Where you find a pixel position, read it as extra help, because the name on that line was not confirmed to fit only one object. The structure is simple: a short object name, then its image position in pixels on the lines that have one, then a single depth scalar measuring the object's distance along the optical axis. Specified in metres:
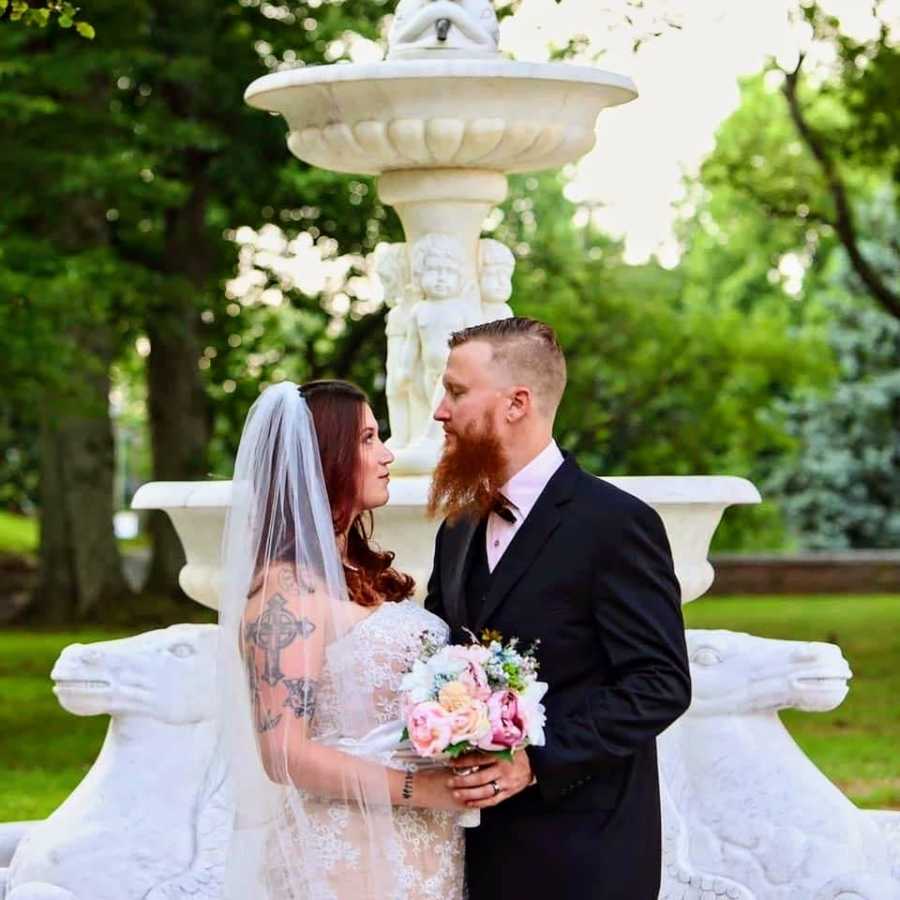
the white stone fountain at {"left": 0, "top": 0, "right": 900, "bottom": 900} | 6.36
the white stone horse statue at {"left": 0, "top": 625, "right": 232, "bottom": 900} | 6.38
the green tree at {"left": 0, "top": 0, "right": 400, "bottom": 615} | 15.16
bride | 3.99
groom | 3.89
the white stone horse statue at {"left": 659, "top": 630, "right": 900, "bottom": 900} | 6.30
